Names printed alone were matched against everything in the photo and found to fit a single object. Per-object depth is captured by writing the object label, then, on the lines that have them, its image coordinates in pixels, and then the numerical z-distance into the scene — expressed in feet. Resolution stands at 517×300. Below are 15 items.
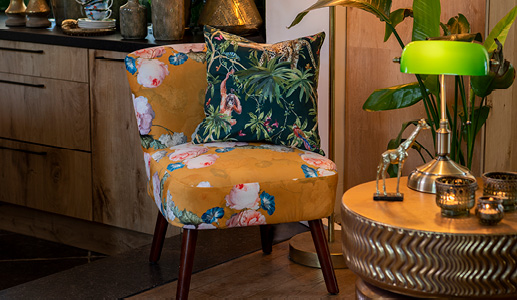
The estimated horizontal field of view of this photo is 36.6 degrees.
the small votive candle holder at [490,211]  6.58
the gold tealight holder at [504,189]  7.00
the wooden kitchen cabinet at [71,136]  11.54
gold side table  6.40
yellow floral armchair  8.06
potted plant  8.31
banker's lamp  6.78
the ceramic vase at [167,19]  11.39
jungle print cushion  8.89
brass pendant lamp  11.60
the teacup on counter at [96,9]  12.34
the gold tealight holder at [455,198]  6.75
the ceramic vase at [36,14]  12.82
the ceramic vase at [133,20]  11.56
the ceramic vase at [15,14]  13.05
